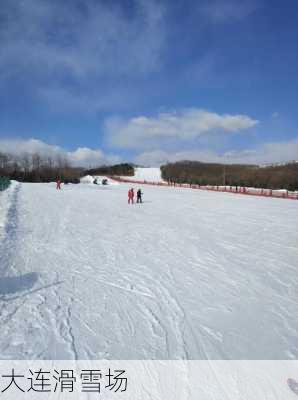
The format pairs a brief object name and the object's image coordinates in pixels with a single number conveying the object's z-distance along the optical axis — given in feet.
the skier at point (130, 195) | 67.53
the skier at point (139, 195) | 69.36
